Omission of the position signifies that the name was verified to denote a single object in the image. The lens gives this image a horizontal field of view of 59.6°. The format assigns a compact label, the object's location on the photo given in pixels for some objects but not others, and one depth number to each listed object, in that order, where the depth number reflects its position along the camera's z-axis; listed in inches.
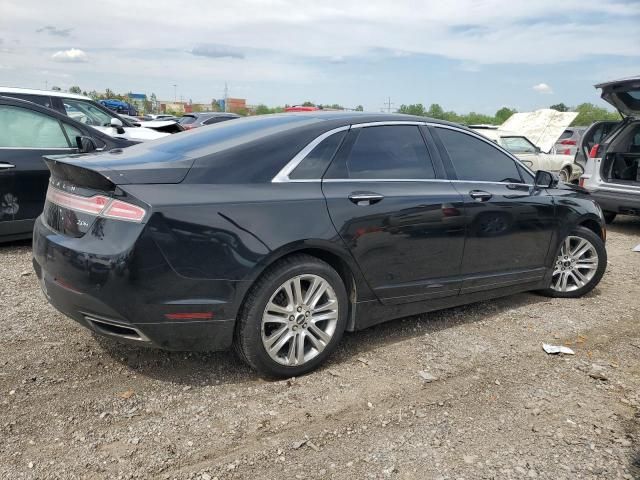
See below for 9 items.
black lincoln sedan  113.1
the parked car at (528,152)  490.6
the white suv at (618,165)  317.4
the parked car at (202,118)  733.8
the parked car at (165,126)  357.4
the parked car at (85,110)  297.2
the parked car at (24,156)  224.1
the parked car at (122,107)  1478.7
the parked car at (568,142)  635.5
